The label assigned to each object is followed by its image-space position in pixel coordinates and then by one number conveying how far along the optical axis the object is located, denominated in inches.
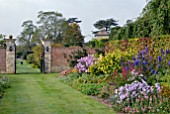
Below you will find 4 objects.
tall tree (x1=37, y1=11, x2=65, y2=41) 1656.0
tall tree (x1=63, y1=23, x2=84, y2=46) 1184.8
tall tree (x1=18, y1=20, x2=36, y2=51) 2069.4
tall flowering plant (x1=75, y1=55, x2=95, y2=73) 583.5
